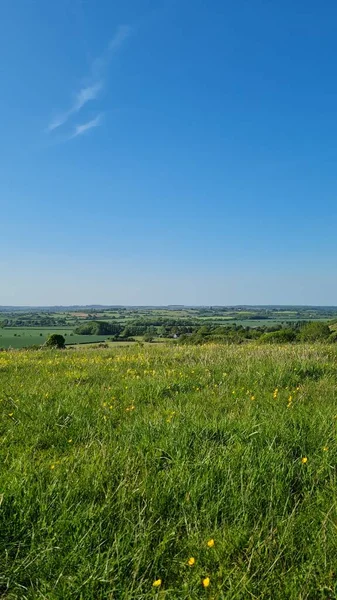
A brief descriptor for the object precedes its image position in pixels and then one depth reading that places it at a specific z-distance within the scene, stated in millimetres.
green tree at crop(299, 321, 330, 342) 37469
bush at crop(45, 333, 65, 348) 40088
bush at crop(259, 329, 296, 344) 31922
